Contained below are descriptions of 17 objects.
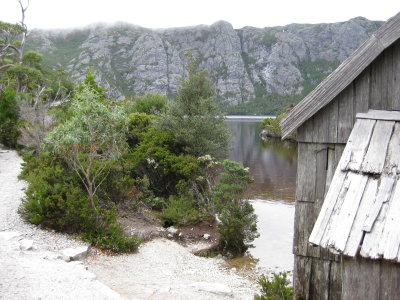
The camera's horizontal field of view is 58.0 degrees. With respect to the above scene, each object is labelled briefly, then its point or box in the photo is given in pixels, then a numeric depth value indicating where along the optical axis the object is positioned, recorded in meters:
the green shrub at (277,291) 8.09
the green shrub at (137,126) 23.55
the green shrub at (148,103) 30.36
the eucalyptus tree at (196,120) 20.94
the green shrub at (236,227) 14.92
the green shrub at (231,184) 15.95
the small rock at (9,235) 10.90
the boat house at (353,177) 3.78
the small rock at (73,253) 10.58
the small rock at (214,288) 9.88
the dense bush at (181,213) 17.20
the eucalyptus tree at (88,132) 12.76
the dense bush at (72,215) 12.38
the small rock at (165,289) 9.51
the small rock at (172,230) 16.45
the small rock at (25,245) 10.42
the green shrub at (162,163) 19.48
